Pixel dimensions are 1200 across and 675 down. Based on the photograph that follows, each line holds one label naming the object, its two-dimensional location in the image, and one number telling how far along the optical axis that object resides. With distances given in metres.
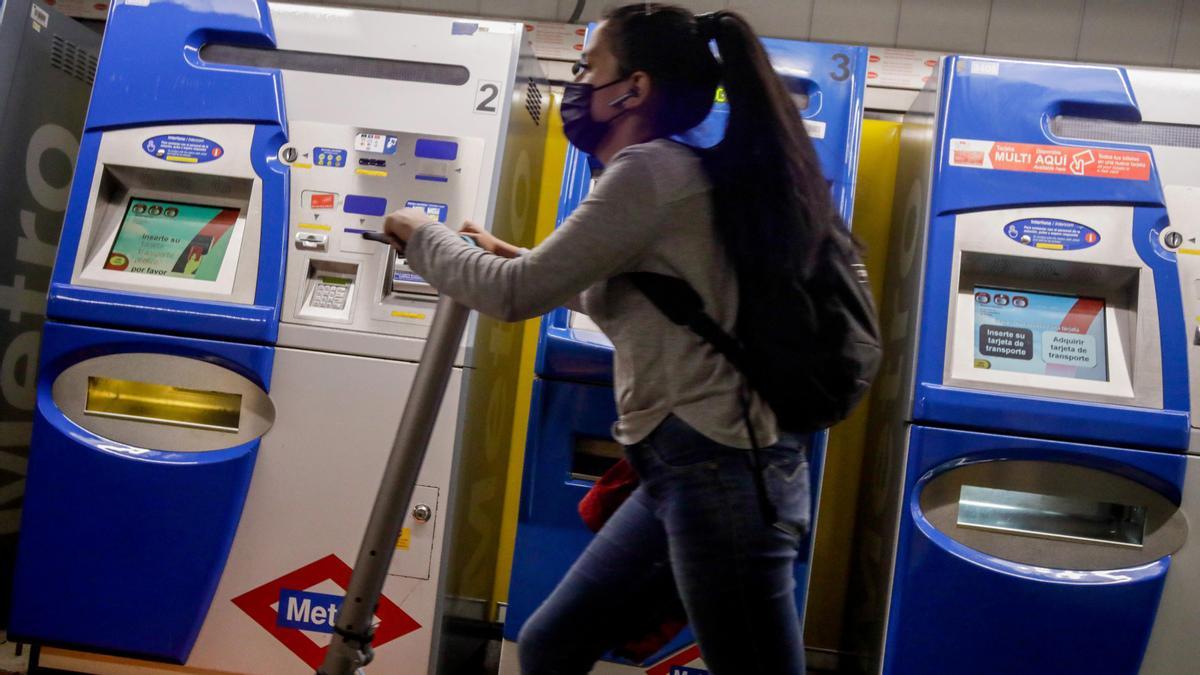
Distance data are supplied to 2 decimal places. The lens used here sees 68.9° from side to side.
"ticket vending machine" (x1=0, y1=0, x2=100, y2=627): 2.32
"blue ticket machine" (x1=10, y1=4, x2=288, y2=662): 2.05
